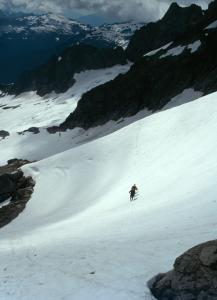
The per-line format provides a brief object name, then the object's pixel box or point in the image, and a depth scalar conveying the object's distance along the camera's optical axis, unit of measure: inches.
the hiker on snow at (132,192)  1379.2
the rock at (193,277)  519.8
